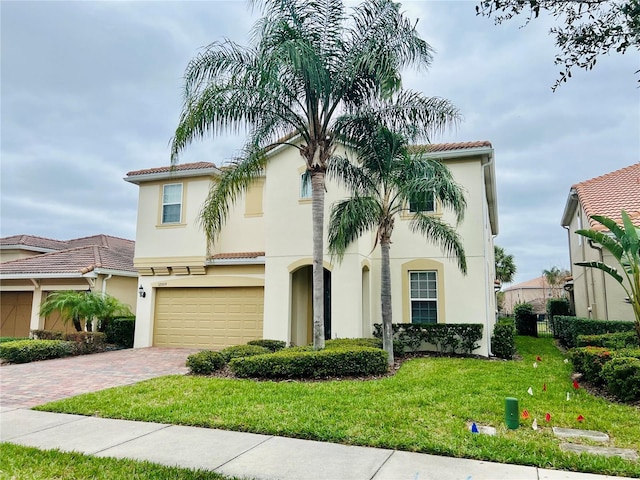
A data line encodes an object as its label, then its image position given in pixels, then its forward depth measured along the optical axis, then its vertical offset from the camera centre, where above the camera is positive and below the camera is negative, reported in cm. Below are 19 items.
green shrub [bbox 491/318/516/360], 1310 -112
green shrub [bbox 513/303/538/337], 2238 -80
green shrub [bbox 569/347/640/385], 812 -104
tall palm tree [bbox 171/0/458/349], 998 +525
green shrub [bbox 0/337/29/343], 1750 -141
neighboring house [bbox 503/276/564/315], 6043 +215
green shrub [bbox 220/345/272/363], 1099 -122
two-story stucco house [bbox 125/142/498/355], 1368 +136
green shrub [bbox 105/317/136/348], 1727 -112
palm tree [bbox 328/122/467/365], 1053 +285
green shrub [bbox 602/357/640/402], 709 -121
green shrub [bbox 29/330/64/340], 1609 -113
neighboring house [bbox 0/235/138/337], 1817 +110
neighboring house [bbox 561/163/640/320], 1300 +282
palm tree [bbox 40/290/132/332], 1584 -4
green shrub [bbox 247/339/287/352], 1279 -115
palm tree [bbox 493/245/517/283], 3709 +345
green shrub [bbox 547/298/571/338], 2141 -9
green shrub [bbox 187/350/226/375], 1023 -138
